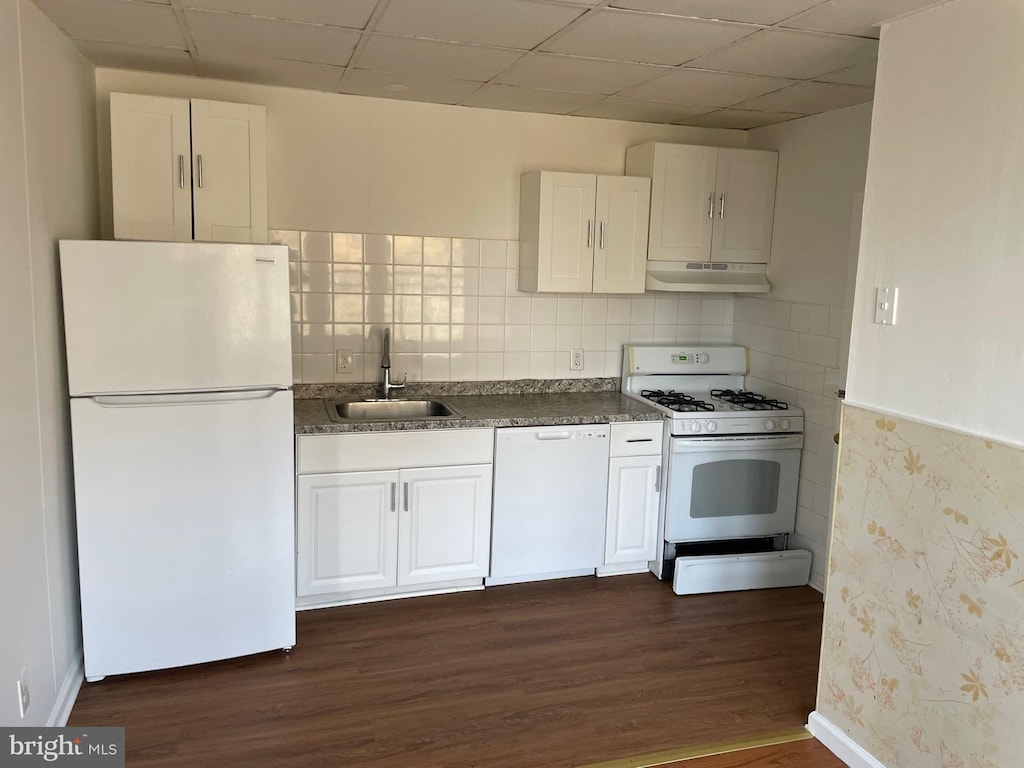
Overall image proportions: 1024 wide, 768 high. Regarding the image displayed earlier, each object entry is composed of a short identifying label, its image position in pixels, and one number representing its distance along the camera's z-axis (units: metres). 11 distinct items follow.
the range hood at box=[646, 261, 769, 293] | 3.97
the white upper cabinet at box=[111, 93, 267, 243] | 3.04
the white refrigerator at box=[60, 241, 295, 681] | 2.60
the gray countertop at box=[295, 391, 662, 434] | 3.31
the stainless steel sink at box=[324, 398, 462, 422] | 3.74
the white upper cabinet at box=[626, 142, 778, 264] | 3.91
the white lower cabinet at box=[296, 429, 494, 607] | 3.29
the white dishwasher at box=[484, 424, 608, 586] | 3.57
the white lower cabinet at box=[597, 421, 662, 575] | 3.72
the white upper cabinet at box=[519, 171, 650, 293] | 3.77
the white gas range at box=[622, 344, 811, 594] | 3.71
